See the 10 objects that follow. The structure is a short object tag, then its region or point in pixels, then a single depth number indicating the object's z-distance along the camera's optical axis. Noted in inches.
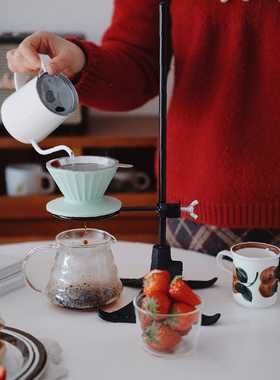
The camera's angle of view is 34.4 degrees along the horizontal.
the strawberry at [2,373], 18.8
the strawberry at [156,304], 21.8
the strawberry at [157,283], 22.7
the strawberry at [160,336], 22.1
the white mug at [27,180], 80.4
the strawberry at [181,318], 22.0
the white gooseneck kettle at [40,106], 27.8
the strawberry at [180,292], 22.5
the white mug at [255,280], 27.7
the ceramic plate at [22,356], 19.6
